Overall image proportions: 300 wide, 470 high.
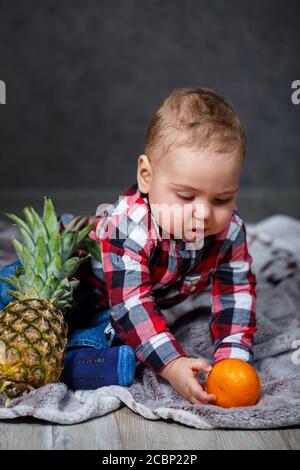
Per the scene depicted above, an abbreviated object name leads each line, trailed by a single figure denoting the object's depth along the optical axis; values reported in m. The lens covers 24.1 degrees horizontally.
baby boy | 1.44
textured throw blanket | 1.32
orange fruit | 1.38
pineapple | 1.36
